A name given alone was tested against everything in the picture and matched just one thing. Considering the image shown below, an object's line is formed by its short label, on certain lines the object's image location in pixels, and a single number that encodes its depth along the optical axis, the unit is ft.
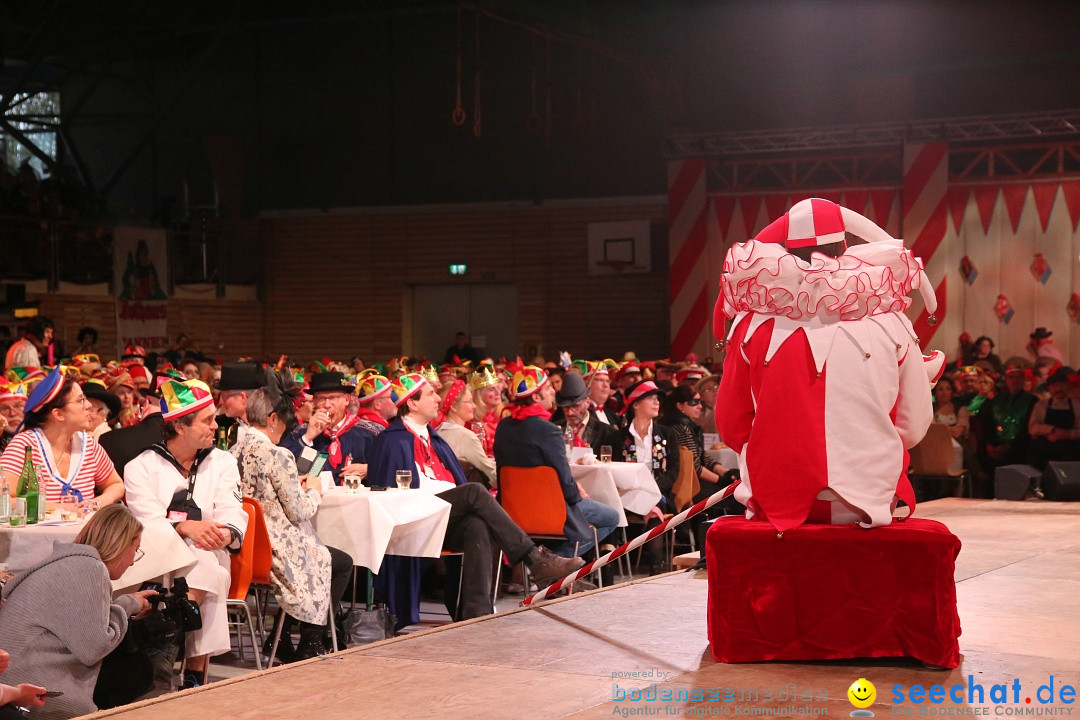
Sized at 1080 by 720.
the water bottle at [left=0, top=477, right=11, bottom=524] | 16.53
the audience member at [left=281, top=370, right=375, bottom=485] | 22.70
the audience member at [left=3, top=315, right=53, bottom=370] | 37.93
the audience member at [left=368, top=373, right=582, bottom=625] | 20.66
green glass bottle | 17.33
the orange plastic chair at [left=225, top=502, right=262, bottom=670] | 16.99
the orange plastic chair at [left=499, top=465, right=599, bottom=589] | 22.71
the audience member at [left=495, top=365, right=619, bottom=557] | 22.72
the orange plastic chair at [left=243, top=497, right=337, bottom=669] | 17.61
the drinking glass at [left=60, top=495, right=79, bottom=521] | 16.71
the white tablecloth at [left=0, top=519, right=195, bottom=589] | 15.60
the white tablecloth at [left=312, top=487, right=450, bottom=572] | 19.26
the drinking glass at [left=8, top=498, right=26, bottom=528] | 16.17
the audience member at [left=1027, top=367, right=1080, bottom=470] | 33.58
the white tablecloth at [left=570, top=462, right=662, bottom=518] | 25.20
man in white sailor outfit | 16.11
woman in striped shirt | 17.90
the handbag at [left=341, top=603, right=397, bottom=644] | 19.44
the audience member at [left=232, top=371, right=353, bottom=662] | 17.90
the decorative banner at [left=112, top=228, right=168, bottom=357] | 58.08
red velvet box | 12.55
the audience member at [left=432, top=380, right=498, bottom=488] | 25.44
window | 65.36
